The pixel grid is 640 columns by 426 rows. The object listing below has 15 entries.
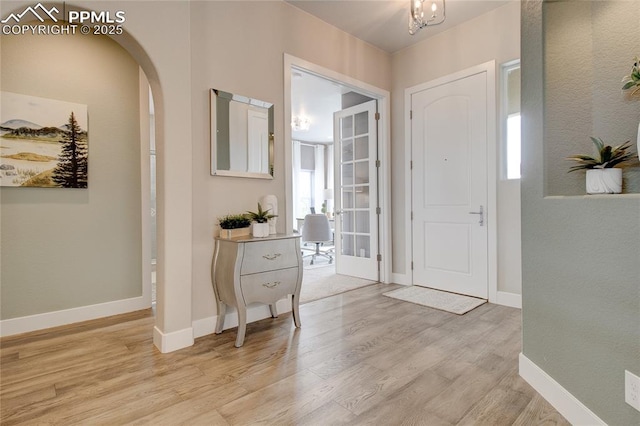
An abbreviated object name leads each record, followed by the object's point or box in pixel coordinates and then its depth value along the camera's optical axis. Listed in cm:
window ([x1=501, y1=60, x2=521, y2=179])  328
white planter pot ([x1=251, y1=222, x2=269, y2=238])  260
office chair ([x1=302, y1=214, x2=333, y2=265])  582
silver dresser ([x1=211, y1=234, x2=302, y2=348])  236
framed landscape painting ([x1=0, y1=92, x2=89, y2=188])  262
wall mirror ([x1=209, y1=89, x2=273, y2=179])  265
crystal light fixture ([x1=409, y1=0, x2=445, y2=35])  256
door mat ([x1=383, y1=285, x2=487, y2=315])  320
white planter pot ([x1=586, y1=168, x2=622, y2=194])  149
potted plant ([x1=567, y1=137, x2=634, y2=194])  149
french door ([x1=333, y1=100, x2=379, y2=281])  432
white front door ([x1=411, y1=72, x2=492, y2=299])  346
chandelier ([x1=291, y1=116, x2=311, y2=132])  643
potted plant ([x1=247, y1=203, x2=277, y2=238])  261
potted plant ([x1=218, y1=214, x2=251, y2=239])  259
